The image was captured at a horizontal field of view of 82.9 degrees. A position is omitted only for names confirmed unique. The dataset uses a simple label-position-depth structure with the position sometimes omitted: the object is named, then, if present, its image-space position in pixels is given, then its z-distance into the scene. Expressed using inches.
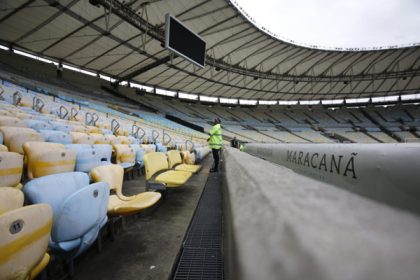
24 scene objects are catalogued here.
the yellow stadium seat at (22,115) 177.7
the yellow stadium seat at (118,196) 76.7
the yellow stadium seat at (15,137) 111.3
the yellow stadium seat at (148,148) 204.5
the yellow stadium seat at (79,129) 204.1
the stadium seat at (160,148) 247.3
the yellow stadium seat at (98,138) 176.4
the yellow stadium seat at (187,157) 223.9
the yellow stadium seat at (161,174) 119.1
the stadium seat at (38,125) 152.6
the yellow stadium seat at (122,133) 312.4
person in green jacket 220.8
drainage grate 59.7
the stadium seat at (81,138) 162.6
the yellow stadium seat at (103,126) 321.9
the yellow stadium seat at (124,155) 160.4
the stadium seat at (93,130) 219.3
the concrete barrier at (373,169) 51.6
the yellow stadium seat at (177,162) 174.6
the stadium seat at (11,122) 131.5
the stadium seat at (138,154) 179.2
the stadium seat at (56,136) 139.3
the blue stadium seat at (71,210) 53.4
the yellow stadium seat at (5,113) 165.4
